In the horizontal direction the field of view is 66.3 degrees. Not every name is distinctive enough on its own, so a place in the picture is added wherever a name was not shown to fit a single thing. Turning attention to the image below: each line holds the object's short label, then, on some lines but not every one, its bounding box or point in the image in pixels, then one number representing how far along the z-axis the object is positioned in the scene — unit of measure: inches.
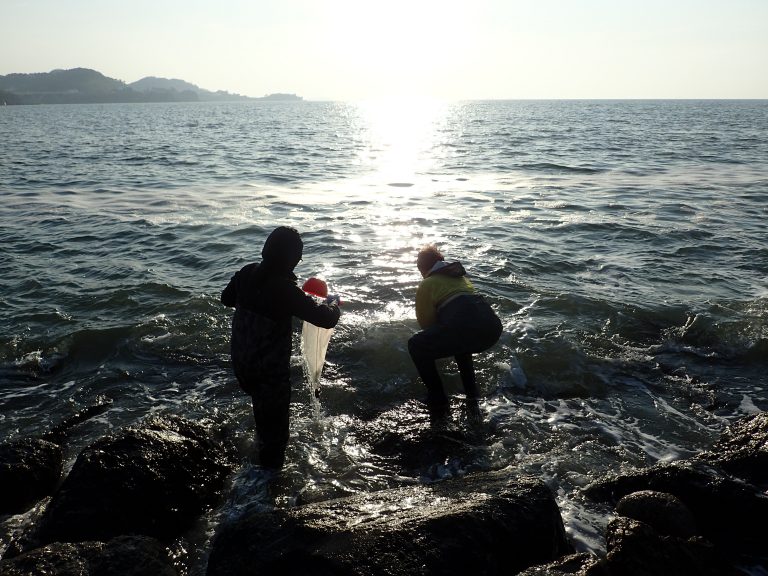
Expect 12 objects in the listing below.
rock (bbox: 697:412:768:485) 217.9
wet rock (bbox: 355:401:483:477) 246.5
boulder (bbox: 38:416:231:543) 187.3
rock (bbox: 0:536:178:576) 153.2
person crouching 265.9
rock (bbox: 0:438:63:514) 213.3
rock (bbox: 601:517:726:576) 155.9
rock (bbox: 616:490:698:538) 181.5
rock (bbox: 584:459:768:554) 189.5
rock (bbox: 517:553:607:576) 155.2
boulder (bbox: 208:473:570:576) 151.3
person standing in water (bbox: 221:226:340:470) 207.9
